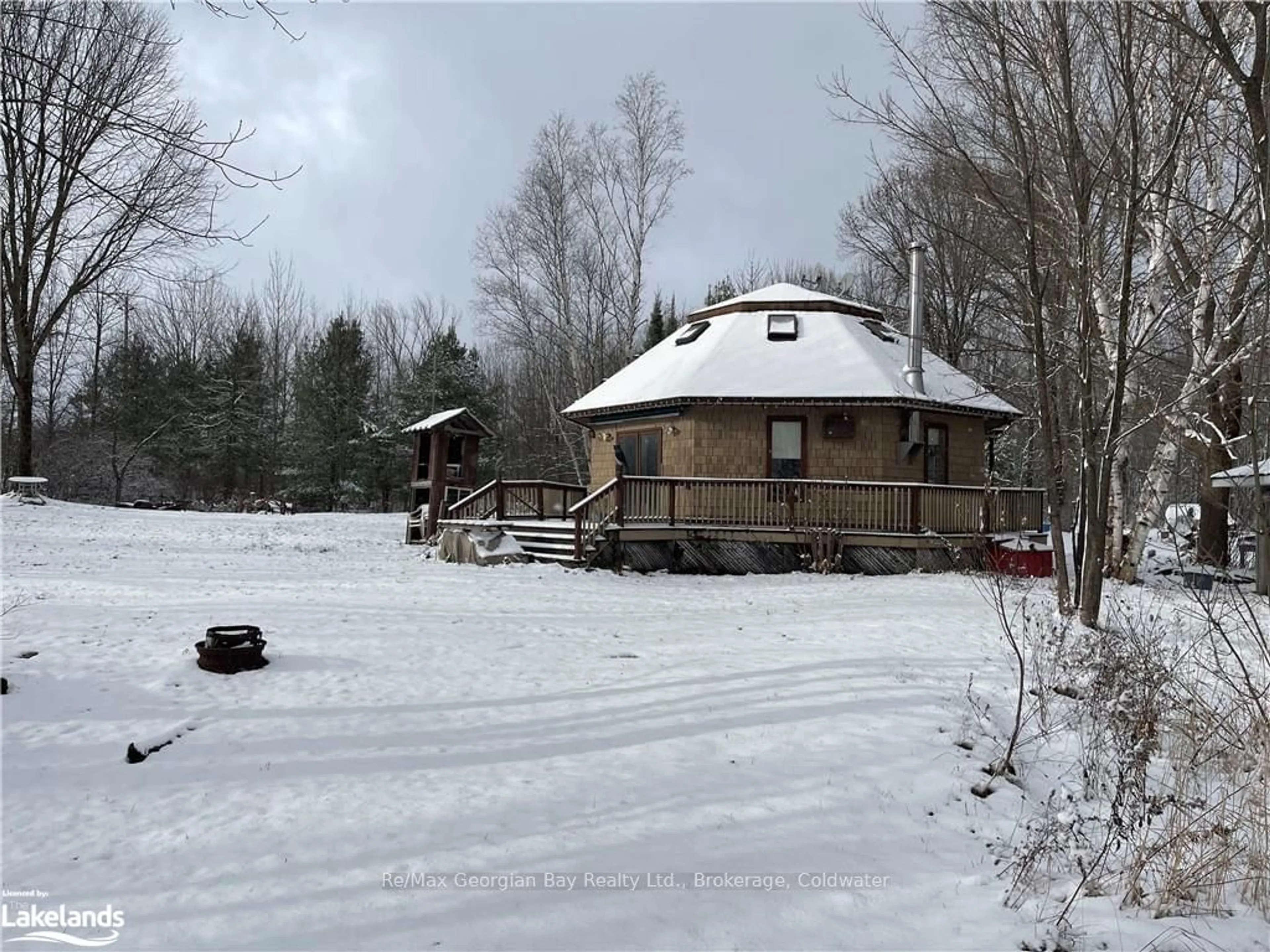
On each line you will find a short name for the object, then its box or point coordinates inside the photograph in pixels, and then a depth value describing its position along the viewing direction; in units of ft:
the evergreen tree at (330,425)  109.09
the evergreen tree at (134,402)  108.88
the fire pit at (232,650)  18.13
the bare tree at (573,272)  83.71
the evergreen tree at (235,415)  114.73
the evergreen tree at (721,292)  108.06
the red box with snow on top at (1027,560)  43.45
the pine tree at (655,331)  112.27
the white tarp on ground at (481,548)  42.65
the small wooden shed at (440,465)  56.13
